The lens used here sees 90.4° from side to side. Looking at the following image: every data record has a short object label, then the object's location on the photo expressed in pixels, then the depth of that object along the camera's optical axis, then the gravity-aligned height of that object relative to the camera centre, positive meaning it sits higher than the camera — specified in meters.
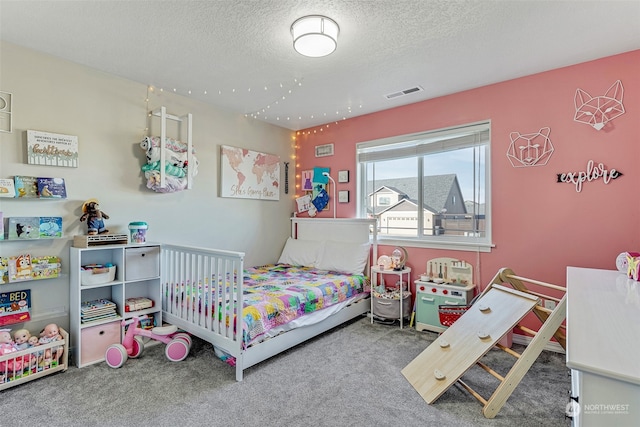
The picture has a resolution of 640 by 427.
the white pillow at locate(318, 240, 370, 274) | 3.63 -0.50
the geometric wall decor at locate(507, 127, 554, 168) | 2.72 +0.58
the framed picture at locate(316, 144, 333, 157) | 4.19 +0.86
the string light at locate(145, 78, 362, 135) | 3.01 +1.22
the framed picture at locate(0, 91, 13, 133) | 2.24 +0.72
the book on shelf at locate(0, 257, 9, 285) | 2.19 -0.40
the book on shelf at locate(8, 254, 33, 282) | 2.22 -0.39
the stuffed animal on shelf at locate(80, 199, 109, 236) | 2.50 -0.02
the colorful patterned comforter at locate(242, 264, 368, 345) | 2.34 -0.69
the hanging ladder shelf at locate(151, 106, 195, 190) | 2.85 +0.71
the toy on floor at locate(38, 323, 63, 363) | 2.21 -0.90
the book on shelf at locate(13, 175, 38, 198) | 2.26 +0.20
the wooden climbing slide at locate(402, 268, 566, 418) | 1.72 -0.80
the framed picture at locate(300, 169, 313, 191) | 4.33 +0.47
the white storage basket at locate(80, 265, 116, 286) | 2.42 -0.48
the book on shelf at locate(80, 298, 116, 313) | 2.44 -0.72
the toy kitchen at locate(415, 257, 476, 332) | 2.98 -0.72
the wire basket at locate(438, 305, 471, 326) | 2.85 -0.89
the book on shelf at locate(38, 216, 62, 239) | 2.37 -0.10
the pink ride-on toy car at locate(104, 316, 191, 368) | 2.44 -1.00
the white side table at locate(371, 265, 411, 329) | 3.21 -0.68
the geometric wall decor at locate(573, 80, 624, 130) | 2.42 +0.85
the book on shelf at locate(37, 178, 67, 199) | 2.34 +0.19
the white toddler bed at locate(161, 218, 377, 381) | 2.27 -0.68
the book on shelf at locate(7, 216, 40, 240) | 2.25 -0.10
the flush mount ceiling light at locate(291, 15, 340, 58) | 1.95 +1.13
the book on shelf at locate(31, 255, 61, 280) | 2.31 -0.40
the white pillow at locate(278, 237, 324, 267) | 3.96 -0.49
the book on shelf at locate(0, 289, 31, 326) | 2.21 -0.67
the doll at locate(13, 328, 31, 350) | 2.19 -0.87
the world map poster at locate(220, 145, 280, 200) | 3.63 +0.49
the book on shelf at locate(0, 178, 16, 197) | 2.20 +0.18
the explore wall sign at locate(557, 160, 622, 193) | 2.45 +0.32
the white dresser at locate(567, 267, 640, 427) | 0.62 -0.31
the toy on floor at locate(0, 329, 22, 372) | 2.04 -0.89
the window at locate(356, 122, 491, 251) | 3.14 +0.31
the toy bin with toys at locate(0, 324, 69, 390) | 2.05 -0.95
